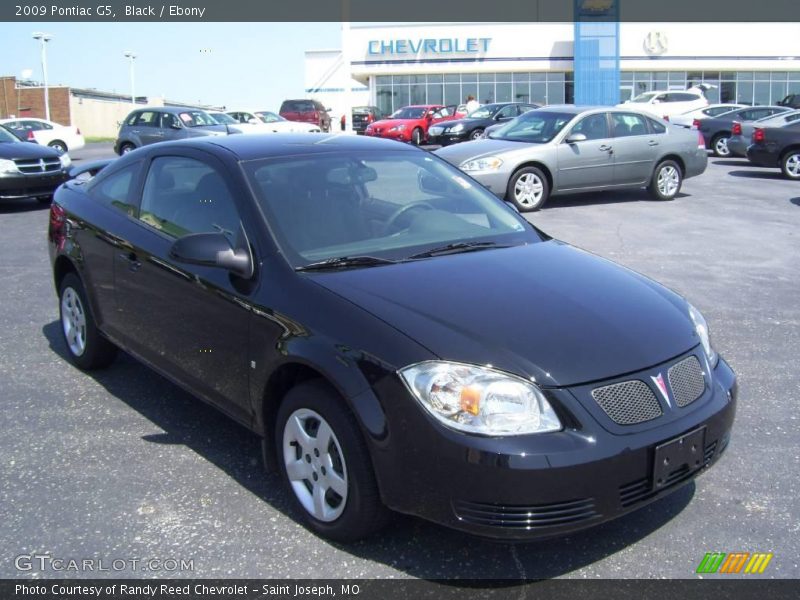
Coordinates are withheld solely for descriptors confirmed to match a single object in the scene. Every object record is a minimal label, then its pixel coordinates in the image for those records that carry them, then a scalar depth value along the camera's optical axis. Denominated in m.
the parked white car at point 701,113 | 26.08
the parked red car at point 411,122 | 27.53
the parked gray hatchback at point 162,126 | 21.00
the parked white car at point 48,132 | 25.06
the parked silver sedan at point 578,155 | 12.45
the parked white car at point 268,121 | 25.17
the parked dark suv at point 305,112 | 34.16
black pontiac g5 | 2.96
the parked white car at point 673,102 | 30.31
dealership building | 51.56
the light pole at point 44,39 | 44.89
